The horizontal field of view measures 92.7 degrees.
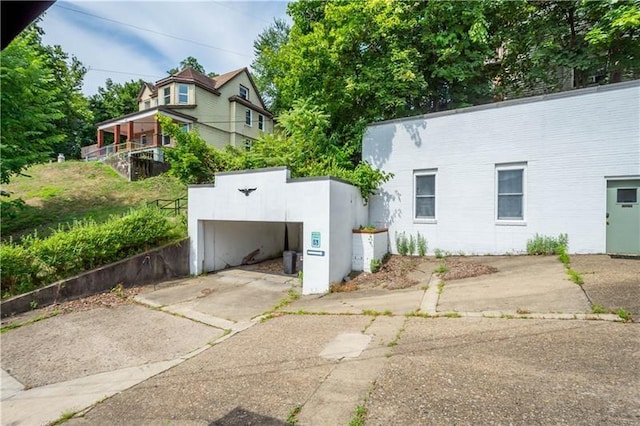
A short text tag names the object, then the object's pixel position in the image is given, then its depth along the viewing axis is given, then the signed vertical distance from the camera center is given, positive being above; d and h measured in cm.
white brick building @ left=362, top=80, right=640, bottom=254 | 788 +133
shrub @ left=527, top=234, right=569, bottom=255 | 823 -88
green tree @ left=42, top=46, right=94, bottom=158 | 2914 +1058
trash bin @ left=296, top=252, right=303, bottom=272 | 1091 -179
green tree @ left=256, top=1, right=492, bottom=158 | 1146 +620
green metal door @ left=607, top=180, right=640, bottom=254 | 768 -10
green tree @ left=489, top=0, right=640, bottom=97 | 1076 +665
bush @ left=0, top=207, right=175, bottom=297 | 736 -102
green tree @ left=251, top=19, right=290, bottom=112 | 2927 +1593
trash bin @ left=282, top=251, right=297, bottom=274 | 1093 -179
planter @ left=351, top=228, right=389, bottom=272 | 928 -110
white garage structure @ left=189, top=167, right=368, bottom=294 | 812 -11
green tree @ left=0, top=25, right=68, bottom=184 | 1010 +375
